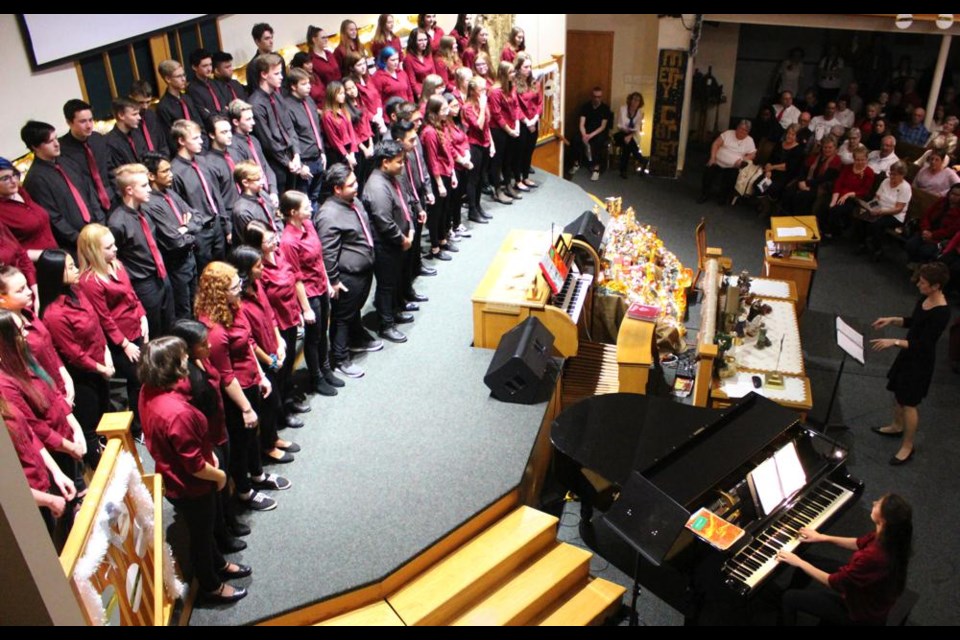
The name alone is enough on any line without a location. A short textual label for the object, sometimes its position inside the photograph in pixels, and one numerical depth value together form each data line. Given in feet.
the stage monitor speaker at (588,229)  22.54
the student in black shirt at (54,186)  15.77
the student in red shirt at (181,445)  11.77
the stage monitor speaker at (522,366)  17.87
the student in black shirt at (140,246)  15.66
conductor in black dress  18.43
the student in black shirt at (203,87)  20.44
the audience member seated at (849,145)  30.73
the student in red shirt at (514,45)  29.86
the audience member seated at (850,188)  30.01
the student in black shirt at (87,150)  16.72
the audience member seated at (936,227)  26.86
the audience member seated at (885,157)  30.04
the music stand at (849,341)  18.70
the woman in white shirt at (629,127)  37.60
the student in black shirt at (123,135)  17.78
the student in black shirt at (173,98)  19.51
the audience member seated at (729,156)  33.76
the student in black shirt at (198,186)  17.63
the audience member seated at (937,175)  28.37
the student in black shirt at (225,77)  20.99
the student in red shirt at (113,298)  14.35
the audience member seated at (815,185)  31.30
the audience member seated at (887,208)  28.78
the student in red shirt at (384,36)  26.55
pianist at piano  12.75
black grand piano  14.28
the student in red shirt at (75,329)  13.92
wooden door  40.01
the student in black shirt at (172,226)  16.63
